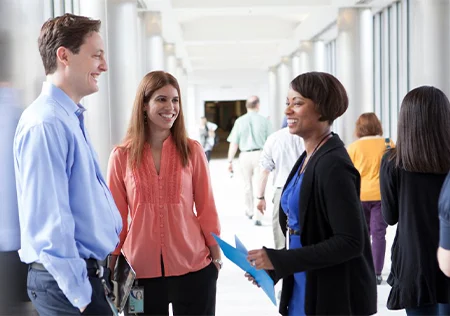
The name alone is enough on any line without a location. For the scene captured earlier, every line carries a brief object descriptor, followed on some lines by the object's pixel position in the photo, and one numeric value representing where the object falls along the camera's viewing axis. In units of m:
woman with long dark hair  3.15
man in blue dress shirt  2.24
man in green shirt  11.01
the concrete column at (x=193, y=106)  39.09
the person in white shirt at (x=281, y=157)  6.69
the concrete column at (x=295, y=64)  21.85
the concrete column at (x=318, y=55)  19.73
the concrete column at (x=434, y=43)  8.82
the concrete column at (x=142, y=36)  13.64
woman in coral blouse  3.19
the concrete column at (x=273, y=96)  28.00
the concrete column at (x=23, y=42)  2.70
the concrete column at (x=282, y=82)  25.61
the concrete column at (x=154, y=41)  13.89
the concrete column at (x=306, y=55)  20.05
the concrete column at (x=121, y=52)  9.95
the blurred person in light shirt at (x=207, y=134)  23.21
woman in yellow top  6.48
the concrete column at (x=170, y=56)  19.95
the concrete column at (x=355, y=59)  12.95
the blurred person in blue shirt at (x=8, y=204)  2.60
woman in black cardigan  2.29
